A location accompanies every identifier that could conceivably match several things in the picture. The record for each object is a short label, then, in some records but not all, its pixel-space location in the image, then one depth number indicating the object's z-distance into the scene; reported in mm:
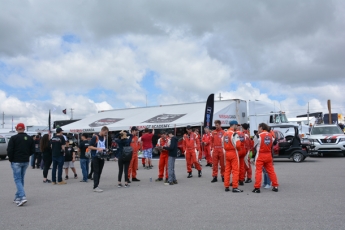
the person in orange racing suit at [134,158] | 11070
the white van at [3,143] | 24031
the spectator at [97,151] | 9094
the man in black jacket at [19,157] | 7461
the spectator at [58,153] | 10609
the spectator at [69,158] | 11449
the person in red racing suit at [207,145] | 15791
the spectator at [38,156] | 16359
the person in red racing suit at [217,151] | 10375
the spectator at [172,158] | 10102
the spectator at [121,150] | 9617
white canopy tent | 21109
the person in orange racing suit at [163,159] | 10773
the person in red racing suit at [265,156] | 8508
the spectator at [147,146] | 15722
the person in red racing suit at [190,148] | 11836
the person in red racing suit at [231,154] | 8602
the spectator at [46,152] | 11135
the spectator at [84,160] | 11109
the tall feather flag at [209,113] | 19531
